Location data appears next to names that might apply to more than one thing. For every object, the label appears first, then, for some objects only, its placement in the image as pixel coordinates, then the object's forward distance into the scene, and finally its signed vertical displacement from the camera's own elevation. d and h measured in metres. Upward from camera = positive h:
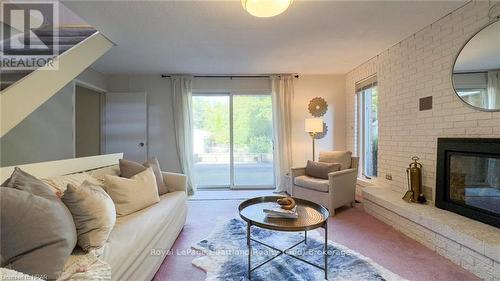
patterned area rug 1.84 -1.03
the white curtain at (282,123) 4.64 +0.33
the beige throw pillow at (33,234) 1.03 -0.42
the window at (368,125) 3.97 +0.27
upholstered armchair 3.24 -0.62
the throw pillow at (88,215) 1.37 -0.45
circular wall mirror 2.07 +0.64
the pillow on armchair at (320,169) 3.53 -0.43
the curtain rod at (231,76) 4.71 +1.25
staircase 2.63 +1.21
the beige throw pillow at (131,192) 1.96 -0.44
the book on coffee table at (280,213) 1.92 -0.59
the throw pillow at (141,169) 2.38 -0.30
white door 4.61 +0.34
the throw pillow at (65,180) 1.62 -0.30
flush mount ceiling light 1.71 +0.97
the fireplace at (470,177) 2.02 -0.35
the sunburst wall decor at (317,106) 4.78 +0.67
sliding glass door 4.84 +0.12
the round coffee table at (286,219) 1.76 -0.62
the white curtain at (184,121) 4.58 +0.36
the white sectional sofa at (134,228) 1.42 -0.64
